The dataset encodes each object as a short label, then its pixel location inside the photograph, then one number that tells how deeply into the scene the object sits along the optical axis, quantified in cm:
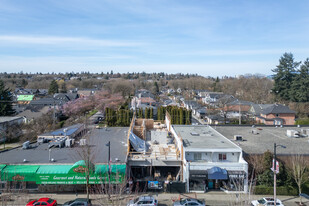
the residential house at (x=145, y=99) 6254
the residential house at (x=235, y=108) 4825
